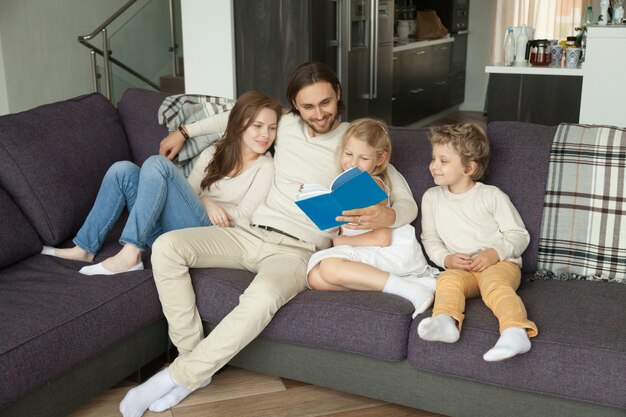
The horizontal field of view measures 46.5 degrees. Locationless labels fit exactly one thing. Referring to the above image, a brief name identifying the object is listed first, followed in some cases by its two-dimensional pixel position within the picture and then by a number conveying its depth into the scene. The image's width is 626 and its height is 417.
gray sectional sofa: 1.90
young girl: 2.21
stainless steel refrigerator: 4.74
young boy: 2.21
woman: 2.44
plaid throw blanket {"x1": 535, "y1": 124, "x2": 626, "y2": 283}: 2.37
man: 2.15
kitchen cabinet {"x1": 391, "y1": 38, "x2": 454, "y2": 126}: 6.77
